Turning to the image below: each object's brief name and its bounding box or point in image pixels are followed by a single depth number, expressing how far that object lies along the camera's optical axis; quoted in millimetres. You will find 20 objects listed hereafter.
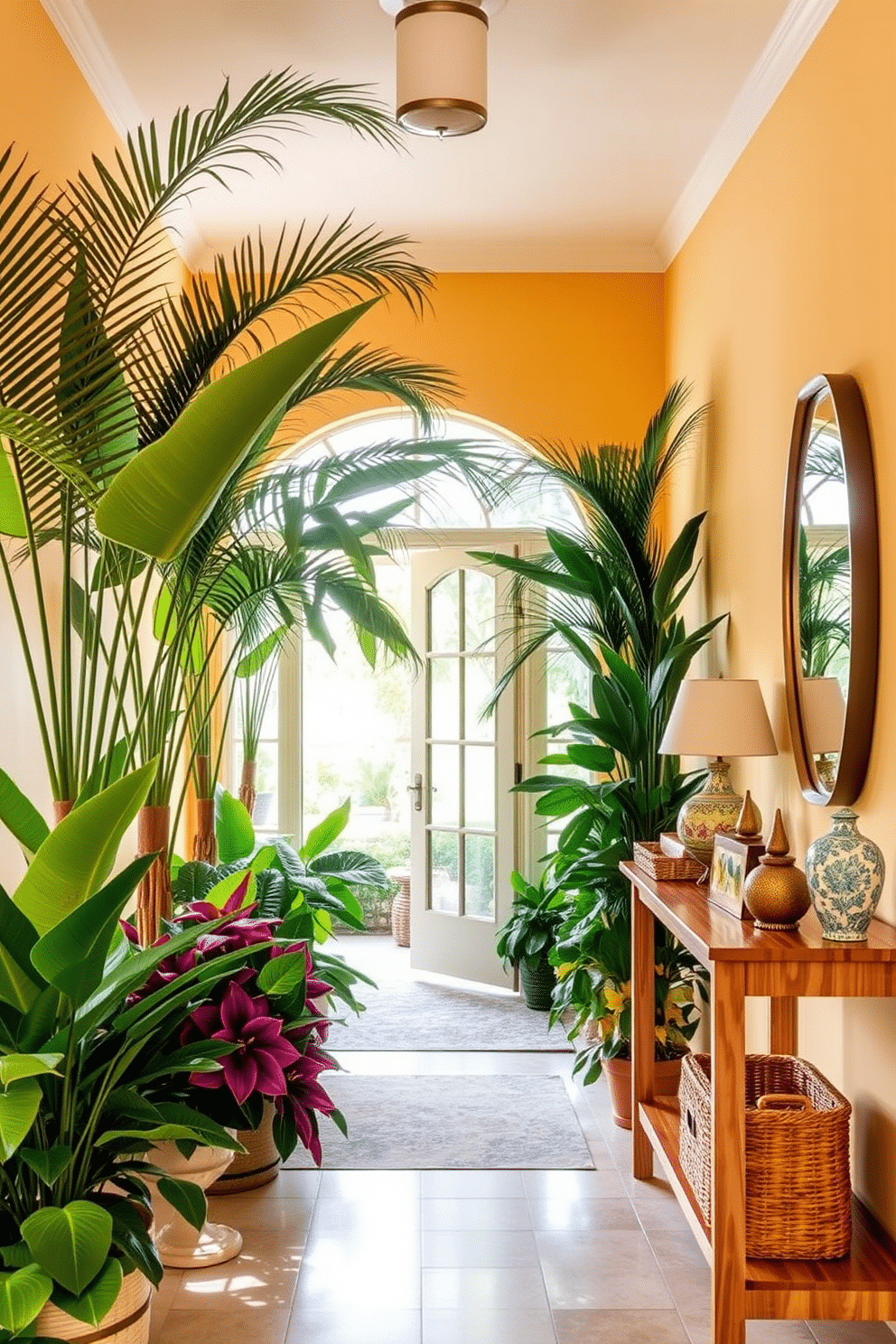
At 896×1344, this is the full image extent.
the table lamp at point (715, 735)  3275
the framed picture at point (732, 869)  2756
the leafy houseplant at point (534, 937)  5105
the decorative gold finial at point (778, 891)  2527
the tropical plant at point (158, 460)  1939
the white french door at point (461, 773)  5664
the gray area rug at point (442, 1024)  4863
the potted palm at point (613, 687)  3926
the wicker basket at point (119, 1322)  2092
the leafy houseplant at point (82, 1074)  1982
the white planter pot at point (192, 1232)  2764
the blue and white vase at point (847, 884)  2381
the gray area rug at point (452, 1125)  3625
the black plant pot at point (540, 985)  5293
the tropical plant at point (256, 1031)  2689
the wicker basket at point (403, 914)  6930
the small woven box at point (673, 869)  3312
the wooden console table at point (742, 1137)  2369
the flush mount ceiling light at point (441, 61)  3244
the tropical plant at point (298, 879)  3572
